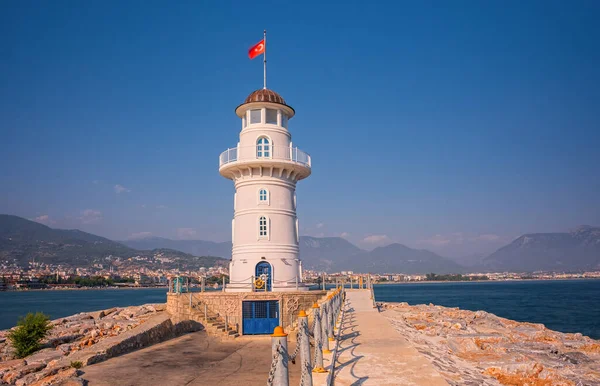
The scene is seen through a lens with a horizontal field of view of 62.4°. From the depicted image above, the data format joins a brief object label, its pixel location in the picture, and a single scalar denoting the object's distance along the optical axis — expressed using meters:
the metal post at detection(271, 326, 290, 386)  5.36
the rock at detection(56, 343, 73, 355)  15.41
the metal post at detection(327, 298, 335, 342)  10.85
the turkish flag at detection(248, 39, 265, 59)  25.14
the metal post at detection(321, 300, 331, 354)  9.56
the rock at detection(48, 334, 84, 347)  18.27
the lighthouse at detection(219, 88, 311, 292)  22.59
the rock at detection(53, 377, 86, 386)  10.47
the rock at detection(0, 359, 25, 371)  12.77
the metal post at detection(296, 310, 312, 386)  6.43
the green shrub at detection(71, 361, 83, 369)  12.28
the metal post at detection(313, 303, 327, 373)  8.05
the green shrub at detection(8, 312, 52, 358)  16.97
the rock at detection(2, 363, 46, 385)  11.78
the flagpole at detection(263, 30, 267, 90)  25.29
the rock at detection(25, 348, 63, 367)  13.57
